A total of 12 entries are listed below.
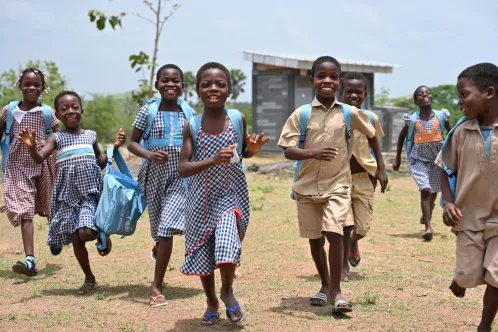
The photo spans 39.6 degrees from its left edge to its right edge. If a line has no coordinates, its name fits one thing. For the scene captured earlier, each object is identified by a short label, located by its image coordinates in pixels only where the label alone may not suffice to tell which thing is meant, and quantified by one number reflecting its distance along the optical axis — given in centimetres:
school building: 2191
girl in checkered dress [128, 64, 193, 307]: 554
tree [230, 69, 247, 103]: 7807
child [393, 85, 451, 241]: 891
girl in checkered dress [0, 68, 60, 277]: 697
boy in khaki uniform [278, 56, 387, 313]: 500
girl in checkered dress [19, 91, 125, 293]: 600
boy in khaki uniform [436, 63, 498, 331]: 410
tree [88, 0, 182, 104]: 1889
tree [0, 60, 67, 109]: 2978
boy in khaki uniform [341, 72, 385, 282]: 625
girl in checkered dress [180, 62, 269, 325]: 465
